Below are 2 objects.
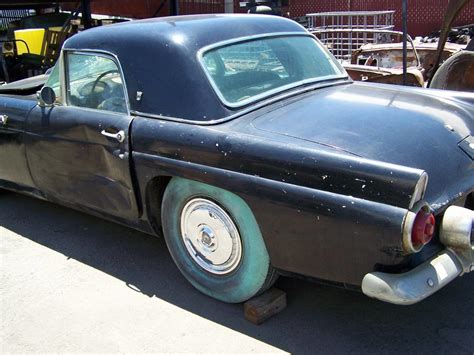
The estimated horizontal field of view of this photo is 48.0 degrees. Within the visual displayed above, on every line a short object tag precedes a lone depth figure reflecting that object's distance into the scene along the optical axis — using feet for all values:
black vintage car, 7.89
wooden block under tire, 9.66
